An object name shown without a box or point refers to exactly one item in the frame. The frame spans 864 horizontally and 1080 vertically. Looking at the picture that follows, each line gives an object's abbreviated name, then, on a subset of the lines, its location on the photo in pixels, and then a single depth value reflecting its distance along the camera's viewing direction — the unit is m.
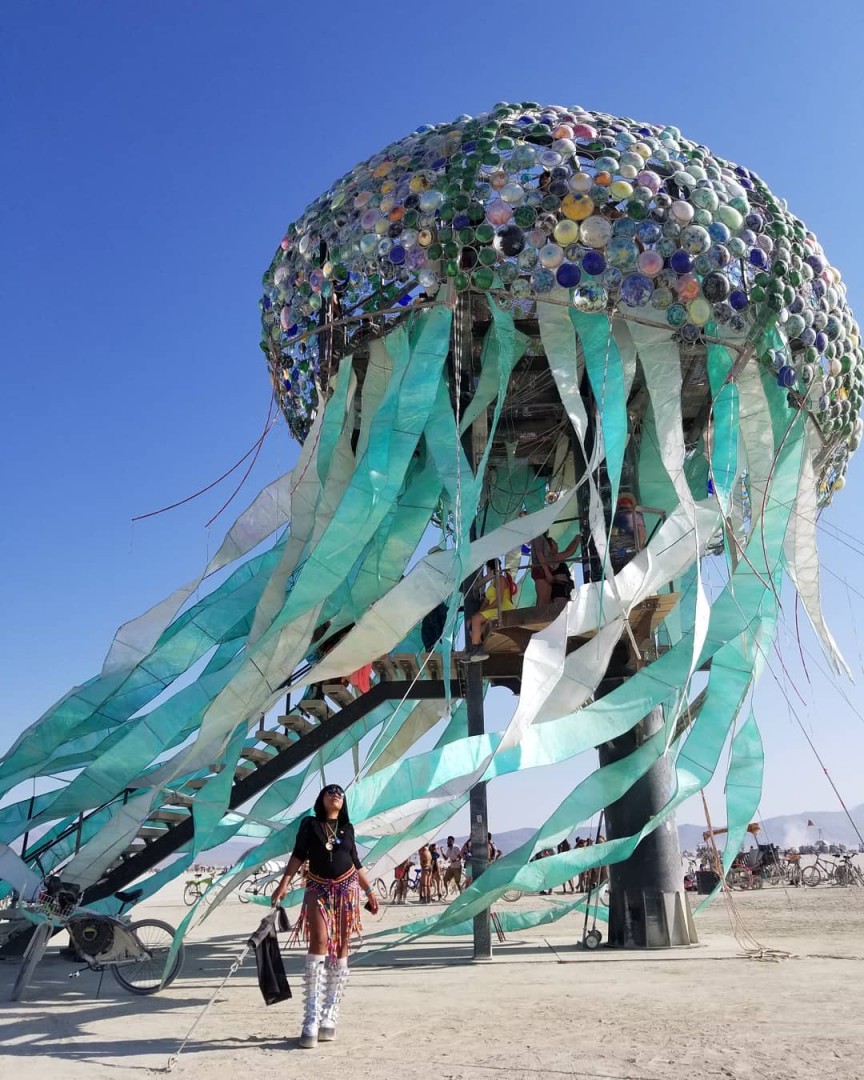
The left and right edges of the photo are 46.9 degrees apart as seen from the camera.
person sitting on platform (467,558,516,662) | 10.31
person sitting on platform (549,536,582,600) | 10.28
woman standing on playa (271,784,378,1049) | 5.46
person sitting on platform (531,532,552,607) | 10.27
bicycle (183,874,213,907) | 20.35
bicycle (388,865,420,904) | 18.48
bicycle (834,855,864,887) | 21.77
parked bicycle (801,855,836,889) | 21.88
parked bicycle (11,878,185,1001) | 7.60
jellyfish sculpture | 8.62
